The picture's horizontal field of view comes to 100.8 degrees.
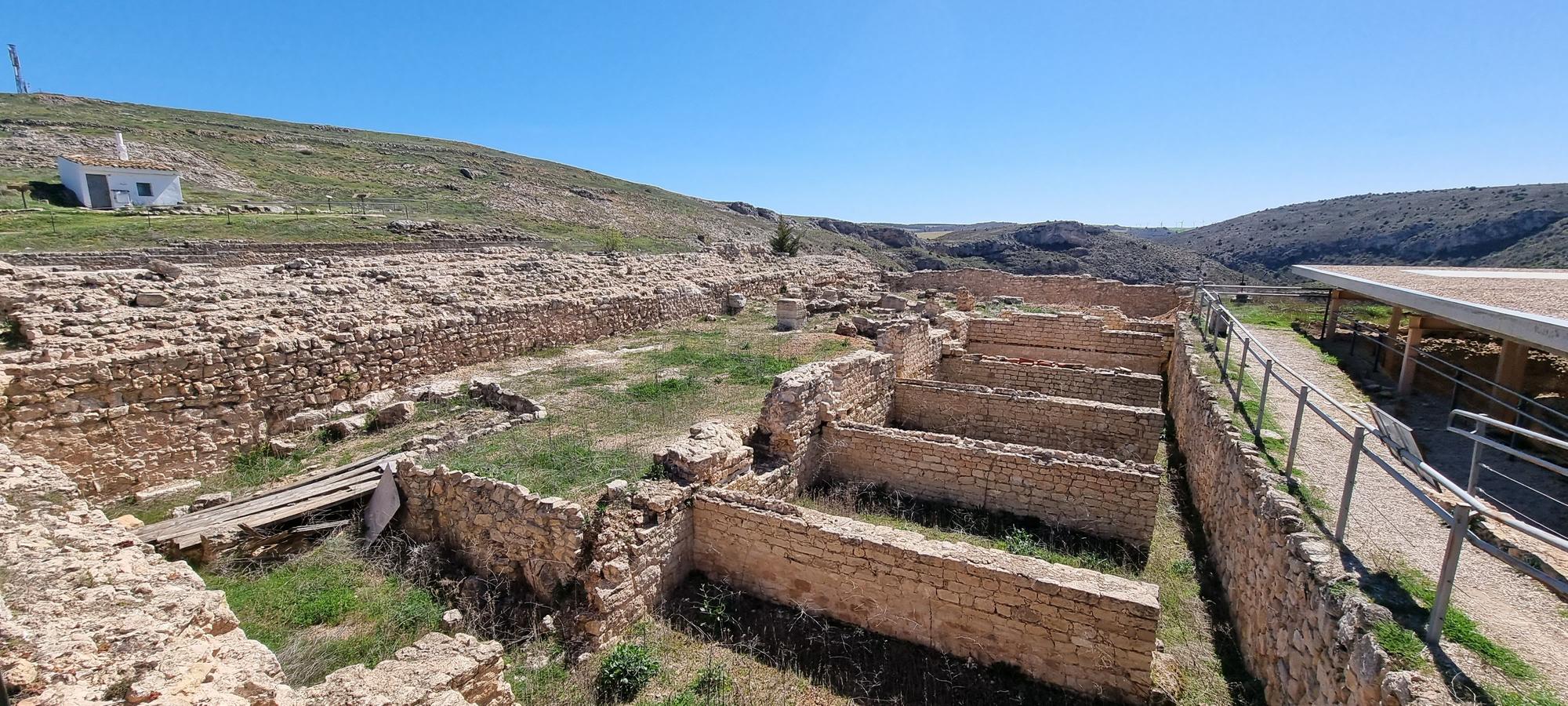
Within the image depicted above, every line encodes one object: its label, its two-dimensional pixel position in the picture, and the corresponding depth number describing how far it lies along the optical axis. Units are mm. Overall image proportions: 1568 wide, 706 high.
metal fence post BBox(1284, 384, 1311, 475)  5444
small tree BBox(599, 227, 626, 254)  26988
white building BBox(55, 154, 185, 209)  27938
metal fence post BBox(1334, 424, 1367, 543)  4266
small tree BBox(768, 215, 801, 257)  36812
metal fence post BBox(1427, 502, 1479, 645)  3090
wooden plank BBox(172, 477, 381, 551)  6574
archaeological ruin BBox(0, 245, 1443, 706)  4078
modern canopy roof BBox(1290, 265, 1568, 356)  5074
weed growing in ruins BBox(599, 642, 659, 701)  5391
